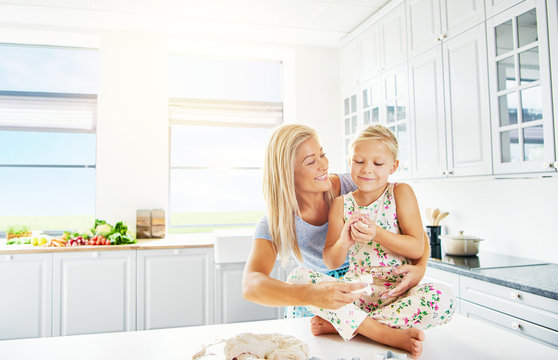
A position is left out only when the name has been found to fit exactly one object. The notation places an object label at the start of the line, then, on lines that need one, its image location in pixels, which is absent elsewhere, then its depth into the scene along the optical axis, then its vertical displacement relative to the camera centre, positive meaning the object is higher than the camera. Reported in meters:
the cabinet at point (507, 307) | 1.65 -0.54
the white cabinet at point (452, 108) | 2.23 +0.55
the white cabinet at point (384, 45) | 2.99 +1.26
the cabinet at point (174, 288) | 3.19 -0.75
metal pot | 2.45 -0.32
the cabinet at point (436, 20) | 2.29 +1.13
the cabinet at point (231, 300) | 3.31 -0.87
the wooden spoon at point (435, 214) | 2.91 -0.14
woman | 1.03 -0.14
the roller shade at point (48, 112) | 3.79 +0.85
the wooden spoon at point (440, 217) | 2.87 -0.16
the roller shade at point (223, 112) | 4.12 +0.92
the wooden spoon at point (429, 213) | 3.01 -0.14
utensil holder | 2.65 -0.30
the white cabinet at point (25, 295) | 2.98 -0.74
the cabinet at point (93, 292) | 3.05 -0.74
